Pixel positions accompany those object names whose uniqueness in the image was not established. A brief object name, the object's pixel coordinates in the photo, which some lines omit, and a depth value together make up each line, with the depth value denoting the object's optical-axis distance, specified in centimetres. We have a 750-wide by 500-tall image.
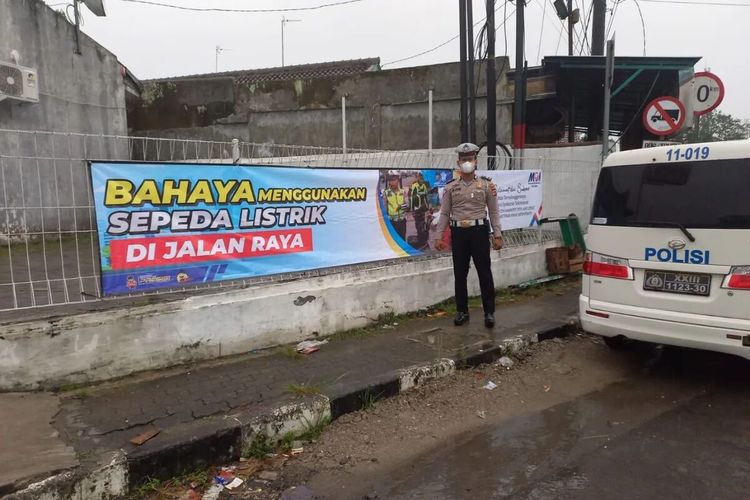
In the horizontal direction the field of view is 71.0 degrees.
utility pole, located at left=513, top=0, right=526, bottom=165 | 954
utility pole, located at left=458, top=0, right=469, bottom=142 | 996
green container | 856
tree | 3511
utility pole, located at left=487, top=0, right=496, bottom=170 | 945
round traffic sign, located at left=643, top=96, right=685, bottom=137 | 840
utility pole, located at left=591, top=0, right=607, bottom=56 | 1224
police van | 402
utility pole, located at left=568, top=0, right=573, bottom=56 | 1363
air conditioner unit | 817
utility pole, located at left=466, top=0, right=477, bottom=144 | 1000
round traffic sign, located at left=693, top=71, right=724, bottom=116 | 943
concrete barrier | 376
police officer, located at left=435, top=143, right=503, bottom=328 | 559
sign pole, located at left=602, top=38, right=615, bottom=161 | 794
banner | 405
